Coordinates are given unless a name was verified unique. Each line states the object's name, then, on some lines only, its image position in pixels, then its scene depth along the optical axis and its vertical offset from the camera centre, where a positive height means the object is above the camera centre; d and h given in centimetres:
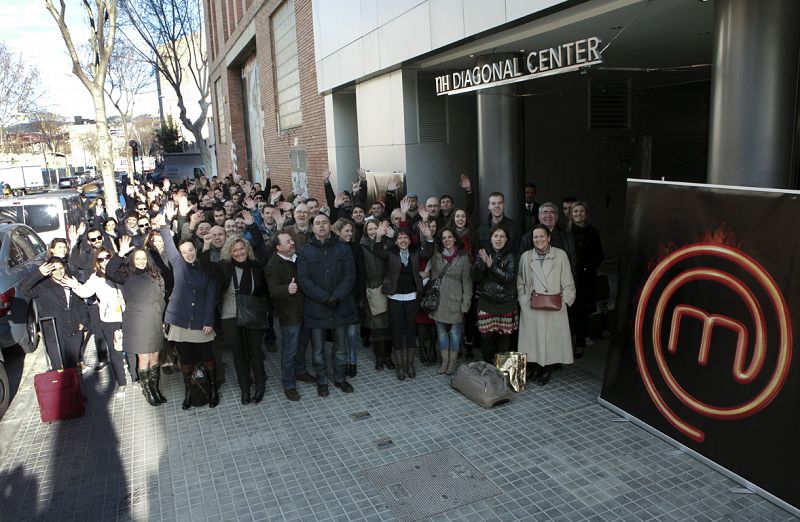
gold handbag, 647 -223
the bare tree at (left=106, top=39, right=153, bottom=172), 3874 +751
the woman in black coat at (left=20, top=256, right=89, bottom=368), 681 -147
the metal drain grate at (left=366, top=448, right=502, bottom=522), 454 -255
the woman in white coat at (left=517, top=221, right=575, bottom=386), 636 -151
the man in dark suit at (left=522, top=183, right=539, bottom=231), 944 -80
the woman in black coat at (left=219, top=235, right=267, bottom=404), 641 -139
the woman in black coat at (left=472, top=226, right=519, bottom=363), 651 -141
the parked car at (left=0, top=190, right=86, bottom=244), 1235 -60
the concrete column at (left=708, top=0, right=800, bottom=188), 478 +47
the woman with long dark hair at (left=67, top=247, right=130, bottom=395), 689 -138
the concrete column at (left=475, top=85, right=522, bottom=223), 878 +19
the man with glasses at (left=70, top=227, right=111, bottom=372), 794 -112
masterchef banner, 418 -137
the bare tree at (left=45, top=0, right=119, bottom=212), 1472 +318
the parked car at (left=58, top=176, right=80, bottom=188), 3997 +6
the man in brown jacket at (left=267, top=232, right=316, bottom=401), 641 -140
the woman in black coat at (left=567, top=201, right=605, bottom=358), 734 -130
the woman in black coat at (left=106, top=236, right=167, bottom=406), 642 -135
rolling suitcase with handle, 623 -218
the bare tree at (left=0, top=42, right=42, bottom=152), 3791 +602
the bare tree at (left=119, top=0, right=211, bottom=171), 3153 +777
